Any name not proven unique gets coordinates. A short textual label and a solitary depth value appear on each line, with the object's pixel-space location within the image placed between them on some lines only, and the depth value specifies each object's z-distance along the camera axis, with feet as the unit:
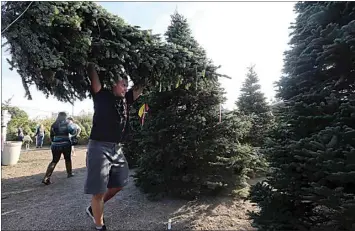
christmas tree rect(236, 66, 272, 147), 34.16
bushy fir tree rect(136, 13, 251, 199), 14.75
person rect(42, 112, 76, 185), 18.79
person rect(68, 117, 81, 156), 19.90
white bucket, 26.48
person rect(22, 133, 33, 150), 44.73
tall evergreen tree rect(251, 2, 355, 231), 6.70
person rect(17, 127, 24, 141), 41.40
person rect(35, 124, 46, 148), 47.91
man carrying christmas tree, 8.62
